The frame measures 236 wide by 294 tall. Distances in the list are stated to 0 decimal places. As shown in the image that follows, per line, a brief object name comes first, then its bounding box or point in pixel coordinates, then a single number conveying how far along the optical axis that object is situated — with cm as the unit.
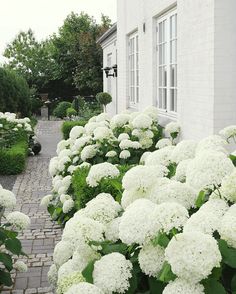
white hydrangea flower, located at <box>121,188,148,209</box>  195
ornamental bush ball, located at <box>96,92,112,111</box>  1163
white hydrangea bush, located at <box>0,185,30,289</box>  267
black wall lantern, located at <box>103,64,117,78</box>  1101
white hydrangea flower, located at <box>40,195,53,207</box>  497
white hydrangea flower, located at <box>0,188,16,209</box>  272
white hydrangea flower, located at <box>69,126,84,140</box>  579
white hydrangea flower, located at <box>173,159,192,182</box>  211
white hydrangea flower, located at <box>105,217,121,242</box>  185
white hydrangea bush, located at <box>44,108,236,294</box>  141
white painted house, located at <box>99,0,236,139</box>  415
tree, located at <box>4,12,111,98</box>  2119
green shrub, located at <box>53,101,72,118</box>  1928
